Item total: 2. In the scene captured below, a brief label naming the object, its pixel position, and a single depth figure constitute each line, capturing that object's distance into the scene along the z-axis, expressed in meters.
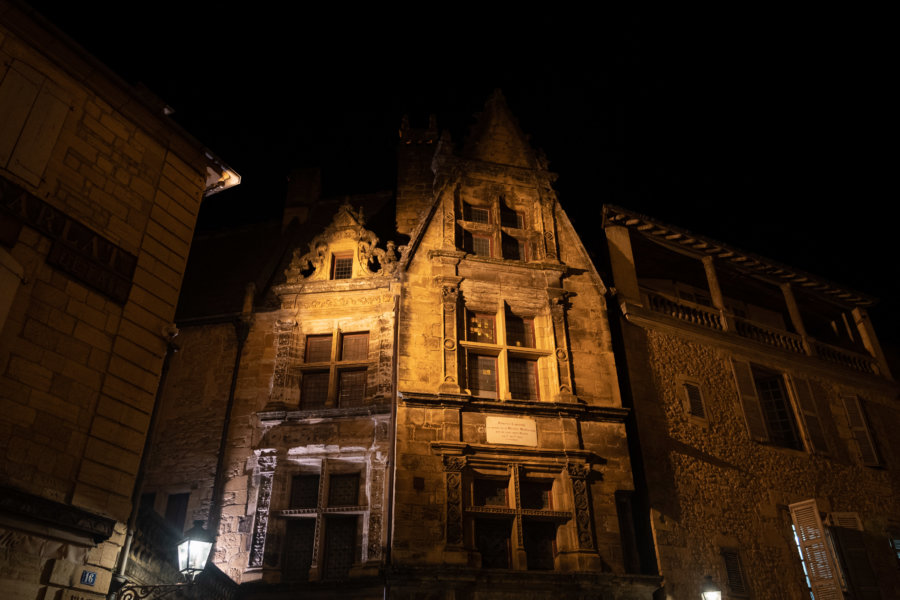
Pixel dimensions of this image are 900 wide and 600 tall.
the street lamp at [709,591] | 10.66
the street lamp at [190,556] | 7.49
